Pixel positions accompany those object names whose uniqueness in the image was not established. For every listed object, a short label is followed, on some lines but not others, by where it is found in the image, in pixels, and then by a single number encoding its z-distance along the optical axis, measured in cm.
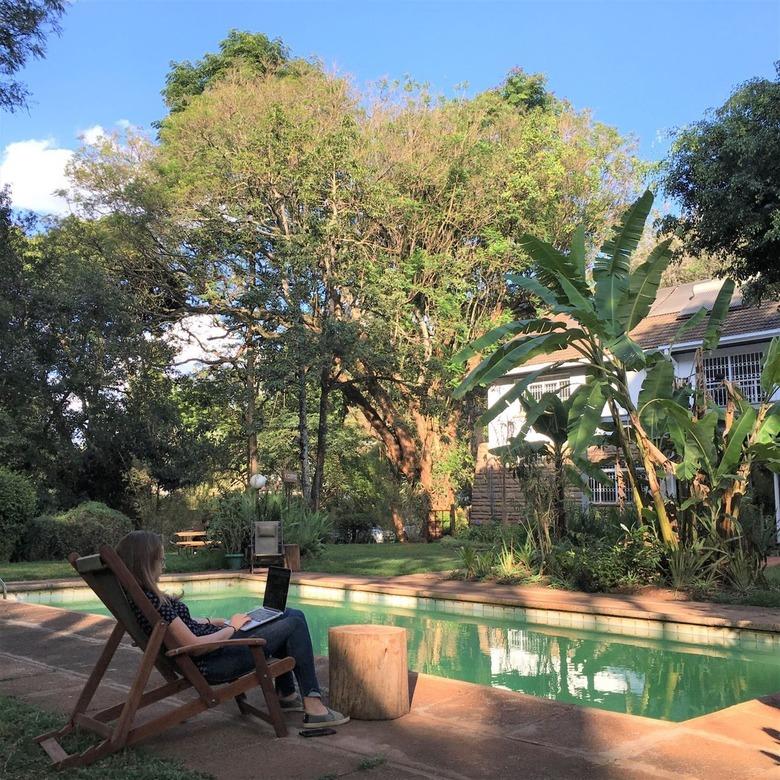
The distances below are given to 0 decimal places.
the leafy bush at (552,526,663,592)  1073
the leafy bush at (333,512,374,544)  2638
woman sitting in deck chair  401
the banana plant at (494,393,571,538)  1231
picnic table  1747
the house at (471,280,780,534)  1958
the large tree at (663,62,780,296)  1294
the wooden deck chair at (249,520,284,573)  1490
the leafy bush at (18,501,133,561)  1694
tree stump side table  448
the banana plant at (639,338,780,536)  984
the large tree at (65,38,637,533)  2192
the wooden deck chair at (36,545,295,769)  376
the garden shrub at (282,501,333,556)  1616
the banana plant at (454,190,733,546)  978
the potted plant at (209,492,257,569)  1580
